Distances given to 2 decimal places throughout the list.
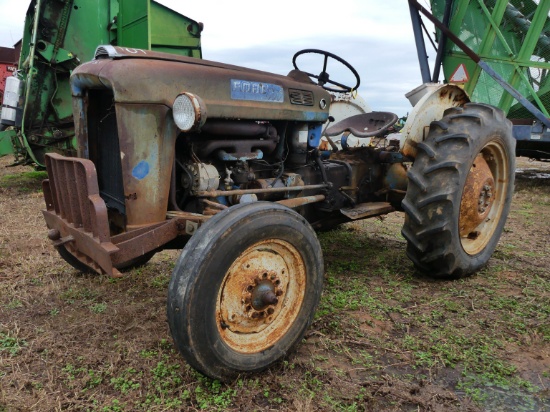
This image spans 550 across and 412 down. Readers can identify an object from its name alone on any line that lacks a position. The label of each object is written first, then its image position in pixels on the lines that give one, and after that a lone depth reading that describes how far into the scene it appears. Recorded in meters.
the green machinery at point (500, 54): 6.35
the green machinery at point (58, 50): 6.33
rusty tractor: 1.94
